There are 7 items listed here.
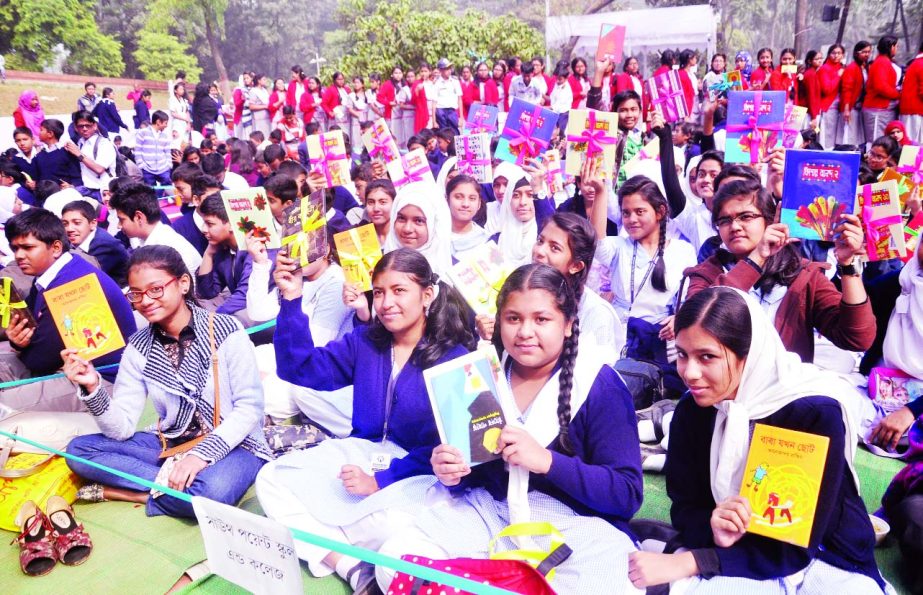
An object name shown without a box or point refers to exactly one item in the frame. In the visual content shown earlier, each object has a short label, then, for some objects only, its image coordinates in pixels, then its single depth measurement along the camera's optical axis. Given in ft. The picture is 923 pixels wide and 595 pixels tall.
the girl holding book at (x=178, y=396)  9.56
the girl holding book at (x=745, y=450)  6.08
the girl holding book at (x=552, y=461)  6.68
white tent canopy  63.16
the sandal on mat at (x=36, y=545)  9.10
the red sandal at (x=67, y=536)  9.32
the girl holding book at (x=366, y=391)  8.51
